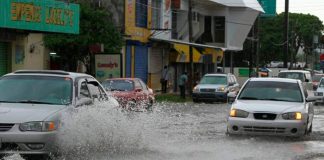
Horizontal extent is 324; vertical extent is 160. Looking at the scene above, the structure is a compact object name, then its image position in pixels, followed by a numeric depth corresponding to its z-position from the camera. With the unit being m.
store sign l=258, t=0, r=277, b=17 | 64.96
